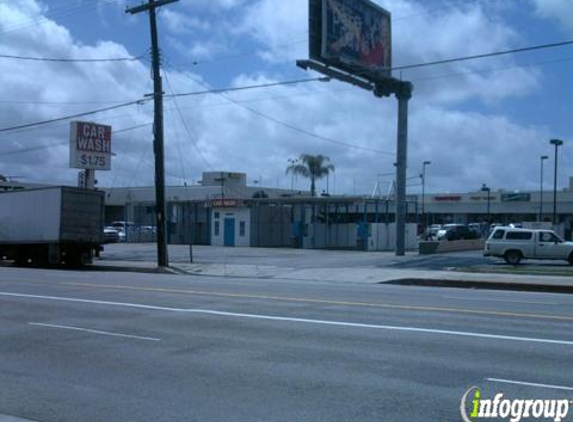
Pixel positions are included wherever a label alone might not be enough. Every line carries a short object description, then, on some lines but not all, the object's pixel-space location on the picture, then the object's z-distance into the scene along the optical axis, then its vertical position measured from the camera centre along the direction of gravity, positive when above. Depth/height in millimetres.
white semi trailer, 32125 -140
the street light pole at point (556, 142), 57500 +7208
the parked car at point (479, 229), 62481 +100
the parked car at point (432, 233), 59825 -356
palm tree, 83812 +6911
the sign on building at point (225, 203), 52059 +1638
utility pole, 31875 +4249
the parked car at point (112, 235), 45750 -793
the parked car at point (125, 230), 60709 -603
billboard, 35531 +10097
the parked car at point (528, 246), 32594 -683
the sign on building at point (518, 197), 94250 +4467
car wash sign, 43281 +4758
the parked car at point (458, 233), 57719 -287
